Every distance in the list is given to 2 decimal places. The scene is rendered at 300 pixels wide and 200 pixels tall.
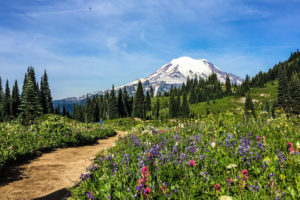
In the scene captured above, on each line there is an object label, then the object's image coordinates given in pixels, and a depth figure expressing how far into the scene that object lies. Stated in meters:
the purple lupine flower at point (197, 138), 5.57
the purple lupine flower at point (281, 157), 3.27
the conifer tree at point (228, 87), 164.15
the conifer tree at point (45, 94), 86.81
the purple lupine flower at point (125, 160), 4.15
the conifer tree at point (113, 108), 91.54
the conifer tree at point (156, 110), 136.61
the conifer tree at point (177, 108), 111.84
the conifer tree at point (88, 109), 101.19
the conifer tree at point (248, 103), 79.00
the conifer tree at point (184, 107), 103.47
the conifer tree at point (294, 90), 60.97
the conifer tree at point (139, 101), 75.38
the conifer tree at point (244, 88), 153.00
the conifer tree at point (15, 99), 83.81
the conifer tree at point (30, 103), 43.70
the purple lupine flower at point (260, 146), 4.21
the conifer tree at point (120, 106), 96.69
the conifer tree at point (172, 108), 114.99
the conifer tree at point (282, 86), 64.94
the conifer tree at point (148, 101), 136.88
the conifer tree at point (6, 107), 82.86
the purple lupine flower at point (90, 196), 2.95
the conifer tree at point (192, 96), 162.10
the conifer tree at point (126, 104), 109.75
